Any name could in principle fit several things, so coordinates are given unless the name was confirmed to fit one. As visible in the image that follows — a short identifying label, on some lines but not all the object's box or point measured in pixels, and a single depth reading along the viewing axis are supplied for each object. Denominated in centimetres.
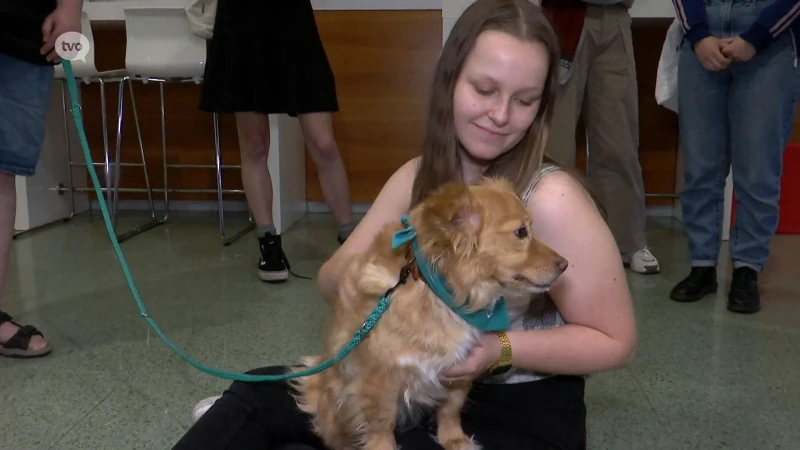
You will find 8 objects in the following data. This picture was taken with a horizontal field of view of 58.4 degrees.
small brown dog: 112
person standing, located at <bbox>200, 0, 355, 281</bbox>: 280
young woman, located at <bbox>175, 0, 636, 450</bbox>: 124
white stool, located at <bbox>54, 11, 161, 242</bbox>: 359
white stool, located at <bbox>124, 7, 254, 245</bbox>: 349
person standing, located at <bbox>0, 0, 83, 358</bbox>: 194
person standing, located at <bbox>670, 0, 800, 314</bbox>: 245
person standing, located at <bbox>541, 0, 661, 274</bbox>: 287
